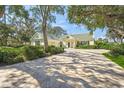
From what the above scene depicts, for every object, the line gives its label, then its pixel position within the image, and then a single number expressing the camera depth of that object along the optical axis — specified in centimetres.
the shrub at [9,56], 419
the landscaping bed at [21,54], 422
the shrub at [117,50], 653
